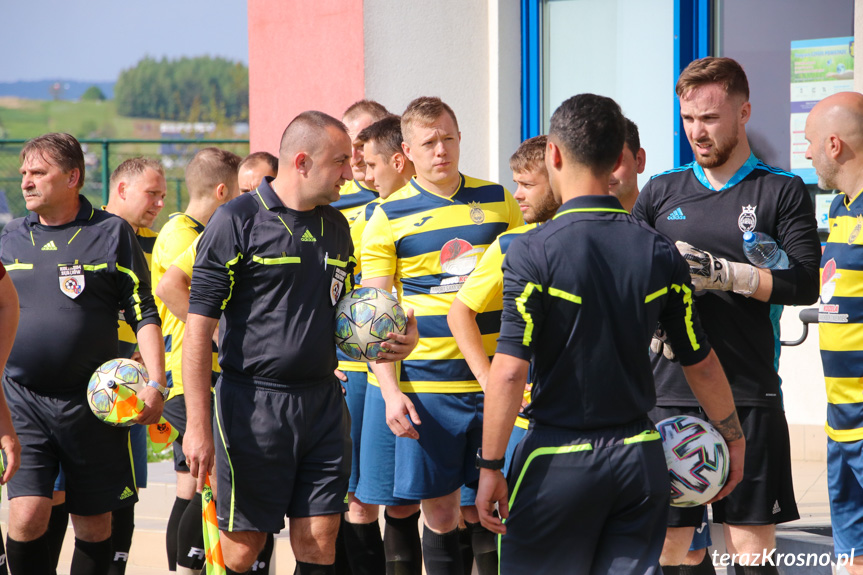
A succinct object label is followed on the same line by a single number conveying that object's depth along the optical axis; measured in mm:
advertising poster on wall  16250
